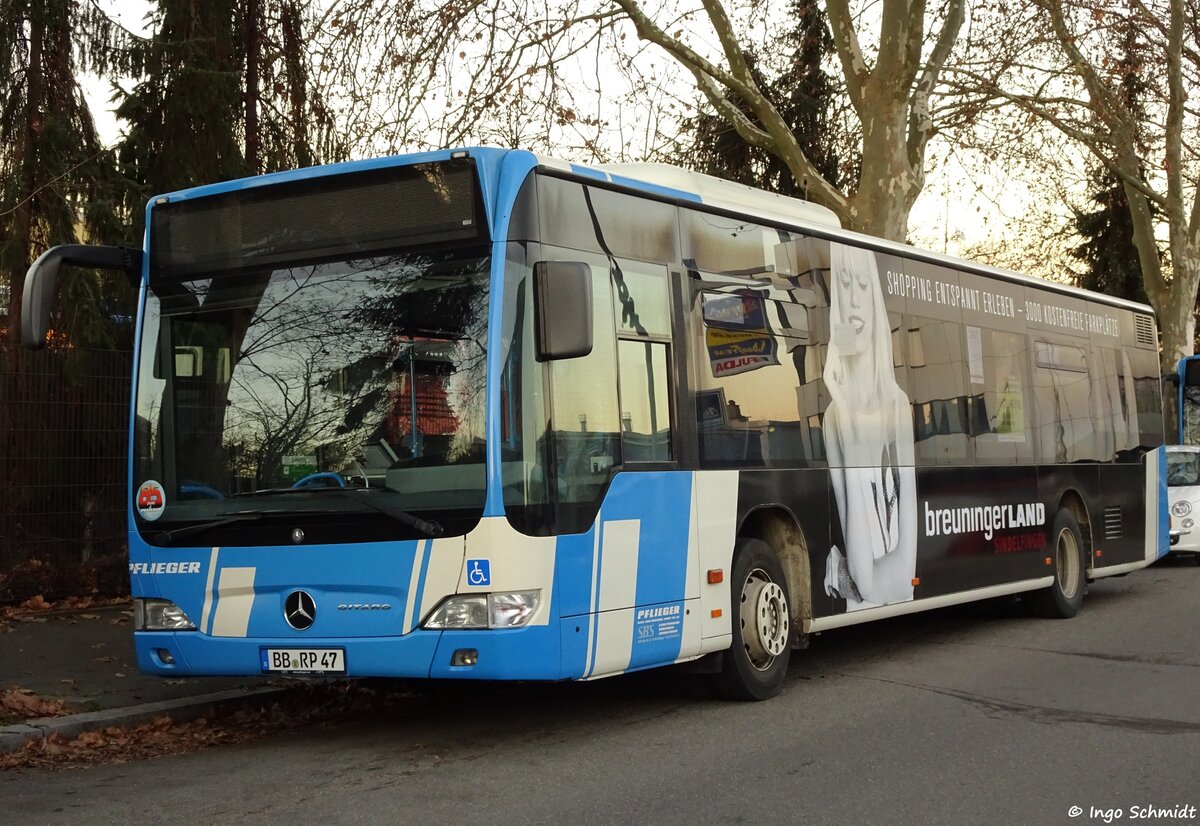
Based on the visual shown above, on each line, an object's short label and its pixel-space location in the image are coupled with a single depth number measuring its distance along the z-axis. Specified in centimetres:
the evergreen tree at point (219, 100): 1517
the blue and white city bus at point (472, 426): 734
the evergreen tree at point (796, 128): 2714
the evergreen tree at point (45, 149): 1416
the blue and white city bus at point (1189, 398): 2658
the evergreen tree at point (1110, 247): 4816
